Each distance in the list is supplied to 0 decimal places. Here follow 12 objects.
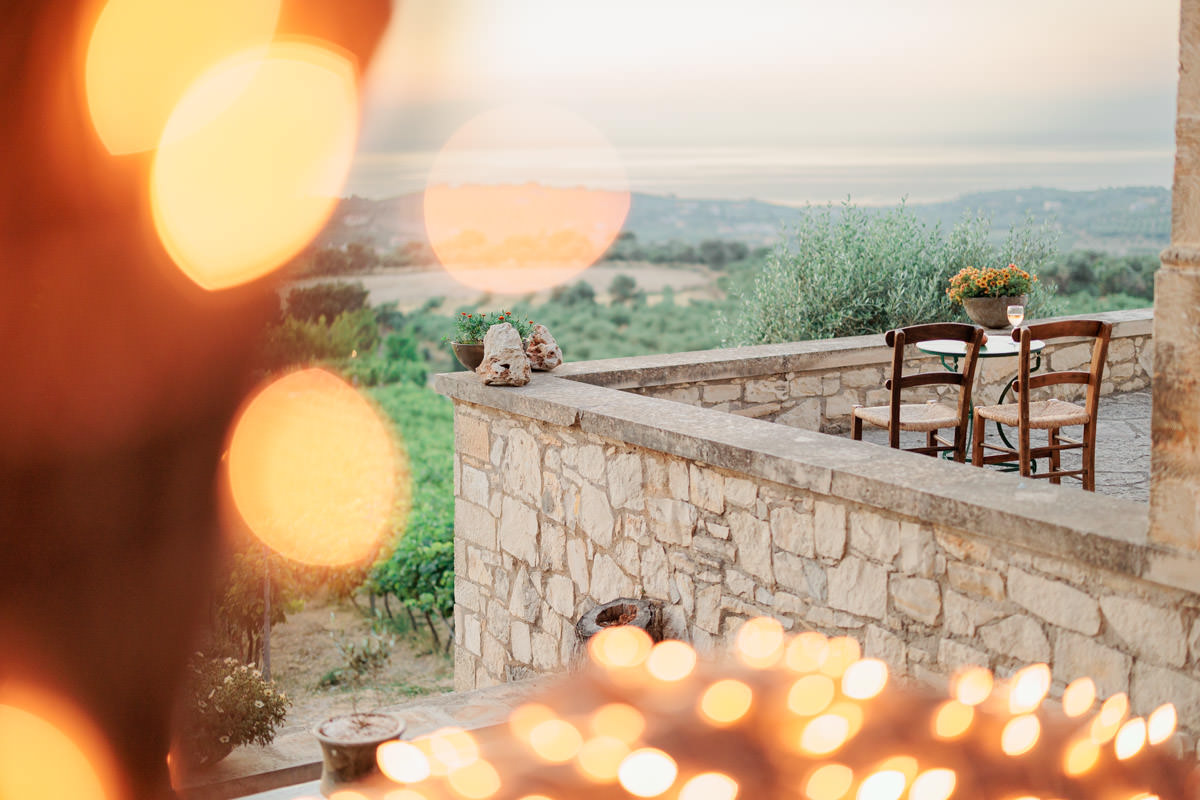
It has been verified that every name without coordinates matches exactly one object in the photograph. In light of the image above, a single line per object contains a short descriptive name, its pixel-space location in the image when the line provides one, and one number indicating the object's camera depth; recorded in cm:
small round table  532
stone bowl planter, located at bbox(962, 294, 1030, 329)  612
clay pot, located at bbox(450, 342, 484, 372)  573
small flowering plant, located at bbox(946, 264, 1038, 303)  611
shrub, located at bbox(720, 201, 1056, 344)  919
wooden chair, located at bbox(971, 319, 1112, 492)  448
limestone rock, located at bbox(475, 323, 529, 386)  520
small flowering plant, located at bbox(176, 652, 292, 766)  441
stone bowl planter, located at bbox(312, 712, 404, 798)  178
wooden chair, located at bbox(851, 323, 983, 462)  485
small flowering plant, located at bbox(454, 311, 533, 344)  576
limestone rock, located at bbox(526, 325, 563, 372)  560
